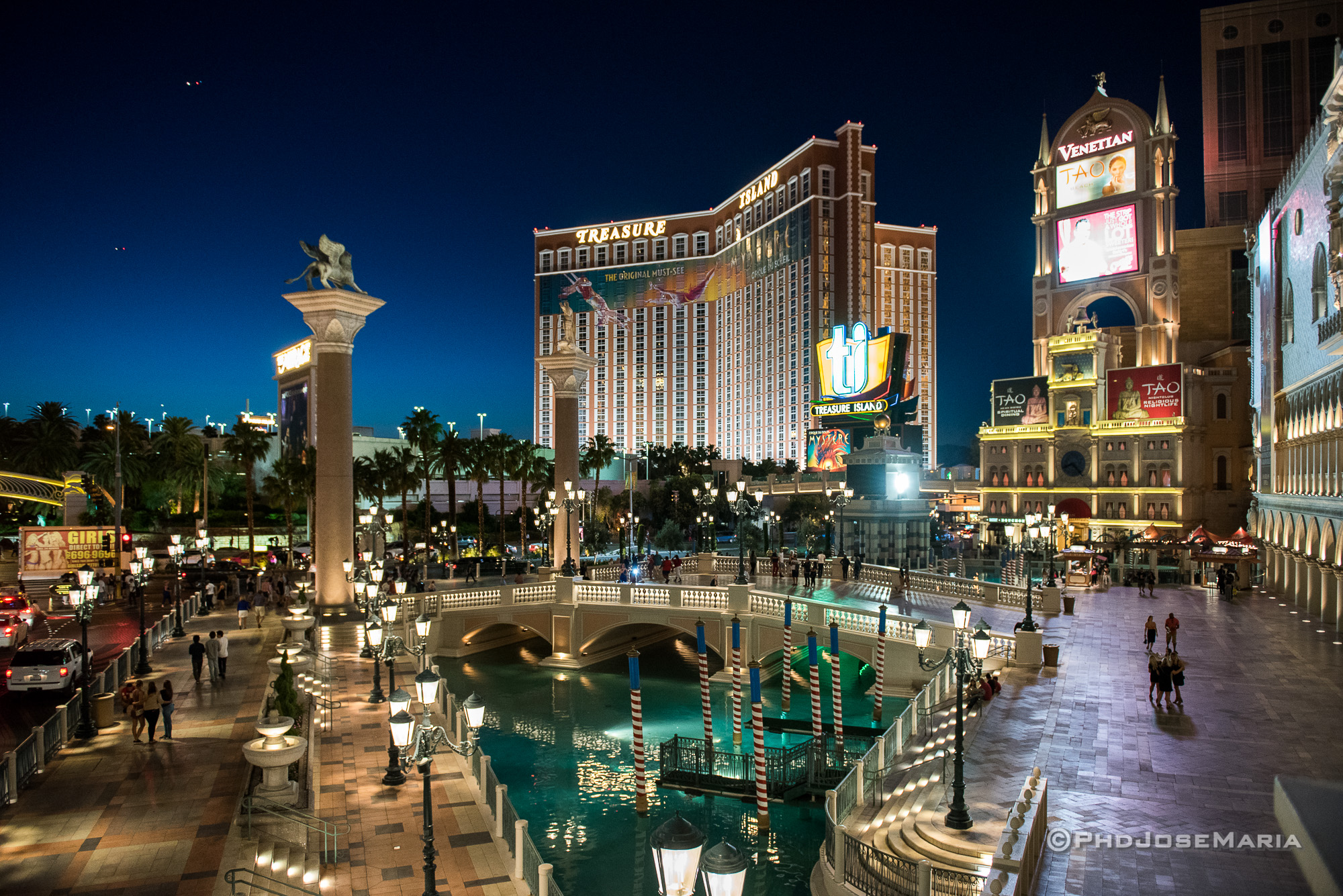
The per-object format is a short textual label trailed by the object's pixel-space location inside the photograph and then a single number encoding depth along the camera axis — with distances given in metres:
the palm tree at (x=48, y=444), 63.25
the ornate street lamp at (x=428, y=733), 9.19
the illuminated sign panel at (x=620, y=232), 142.25
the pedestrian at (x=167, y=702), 16.45
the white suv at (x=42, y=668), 19.86
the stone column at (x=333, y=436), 28.05
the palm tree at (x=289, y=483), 50.36
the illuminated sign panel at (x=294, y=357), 64.00
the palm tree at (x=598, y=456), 65.31
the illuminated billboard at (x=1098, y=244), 73.44
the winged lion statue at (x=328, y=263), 28.11
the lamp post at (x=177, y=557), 28.25
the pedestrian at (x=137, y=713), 16.30
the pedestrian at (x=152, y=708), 16.20
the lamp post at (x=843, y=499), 42.31
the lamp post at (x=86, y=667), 16.70
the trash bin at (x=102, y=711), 17.38
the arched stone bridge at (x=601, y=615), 28.00
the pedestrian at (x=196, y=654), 21.39
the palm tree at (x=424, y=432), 52.09
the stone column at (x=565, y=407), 37.84
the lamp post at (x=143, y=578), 21.20
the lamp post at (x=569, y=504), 35.97
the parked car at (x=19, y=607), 27.91
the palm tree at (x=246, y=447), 50.62
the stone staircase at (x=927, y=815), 10.67
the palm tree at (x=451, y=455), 53.78
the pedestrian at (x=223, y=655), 21.64
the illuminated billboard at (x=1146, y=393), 66.06
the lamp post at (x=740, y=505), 26.44
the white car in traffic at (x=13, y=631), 25.42
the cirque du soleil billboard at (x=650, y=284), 131.38
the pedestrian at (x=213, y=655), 21.50
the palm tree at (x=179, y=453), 64.75
